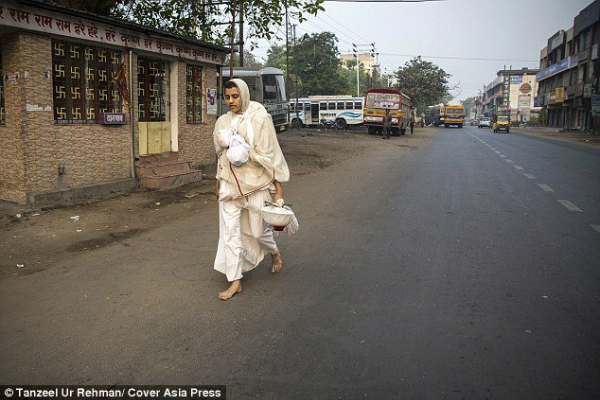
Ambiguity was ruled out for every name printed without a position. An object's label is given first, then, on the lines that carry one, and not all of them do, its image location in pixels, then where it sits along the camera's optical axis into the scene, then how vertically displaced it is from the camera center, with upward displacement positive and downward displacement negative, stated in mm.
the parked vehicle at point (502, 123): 52375 +596
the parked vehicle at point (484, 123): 76188 +852
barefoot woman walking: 4266 -420
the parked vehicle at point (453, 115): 65938 +1698
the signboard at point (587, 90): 45247 +3545
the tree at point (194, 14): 14273 +3290
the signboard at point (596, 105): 38969 +1912
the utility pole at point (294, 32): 45381 +8588
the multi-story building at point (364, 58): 121688 +16814
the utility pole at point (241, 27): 14921 +3248
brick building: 8070 +360
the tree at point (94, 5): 11805 +2877
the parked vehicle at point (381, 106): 33406 +1387
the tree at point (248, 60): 54062 +7275
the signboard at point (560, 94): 55500 +3855
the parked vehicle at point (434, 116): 67925 +1779
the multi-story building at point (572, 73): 47469 +6235
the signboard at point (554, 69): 56284 +7239
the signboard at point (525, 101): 97275 +5342
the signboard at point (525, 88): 95562 +7678
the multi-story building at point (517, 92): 96312 +7059
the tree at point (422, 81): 70750 +6435
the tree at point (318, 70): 59156 +6525
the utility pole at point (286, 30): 36919 +7035
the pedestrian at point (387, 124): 31234 +201
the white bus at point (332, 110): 41562 +1352
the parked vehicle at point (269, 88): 23688 +1787
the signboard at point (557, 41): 60469 +10772
